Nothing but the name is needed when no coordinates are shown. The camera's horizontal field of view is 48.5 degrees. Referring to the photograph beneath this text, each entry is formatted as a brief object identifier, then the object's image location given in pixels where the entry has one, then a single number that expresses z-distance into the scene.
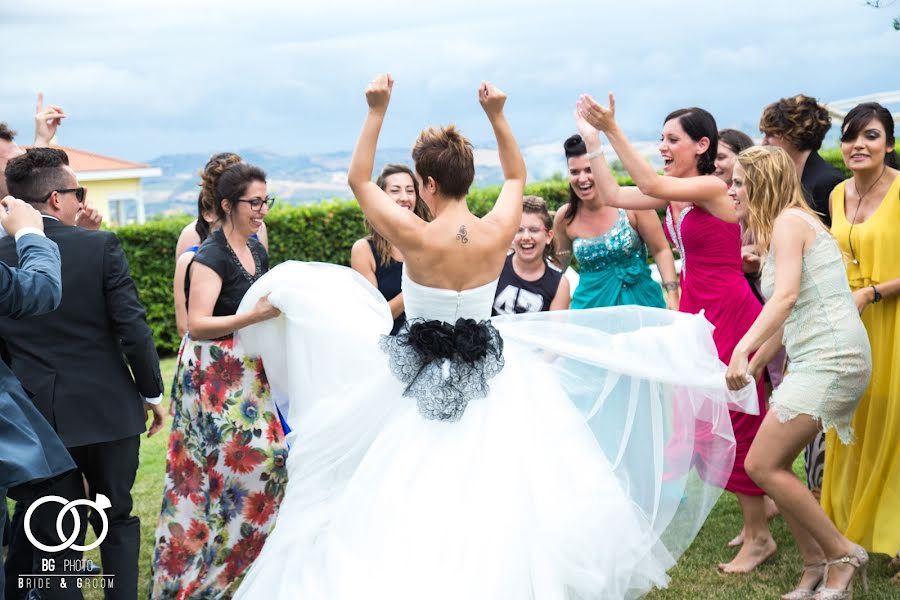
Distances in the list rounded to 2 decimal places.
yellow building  45.70
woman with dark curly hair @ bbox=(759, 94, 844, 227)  5.89
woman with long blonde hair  4.53
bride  3.87
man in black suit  4.57
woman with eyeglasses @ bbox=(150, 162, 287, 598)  5.10
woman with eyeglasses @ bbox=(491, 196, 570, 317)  6.13
